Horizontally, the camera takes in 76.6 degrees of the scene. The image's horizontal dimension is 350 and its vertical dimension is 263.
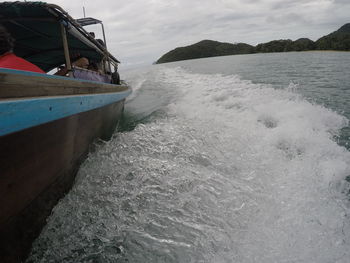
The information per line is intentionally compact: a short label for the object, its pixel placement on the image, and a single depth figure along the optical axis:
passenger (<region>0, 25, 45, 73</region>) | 2.18
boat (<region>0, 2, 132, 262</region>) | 1.59
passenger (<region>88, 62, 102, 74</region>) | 6.20
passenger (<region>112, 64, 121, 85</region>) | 6.94
